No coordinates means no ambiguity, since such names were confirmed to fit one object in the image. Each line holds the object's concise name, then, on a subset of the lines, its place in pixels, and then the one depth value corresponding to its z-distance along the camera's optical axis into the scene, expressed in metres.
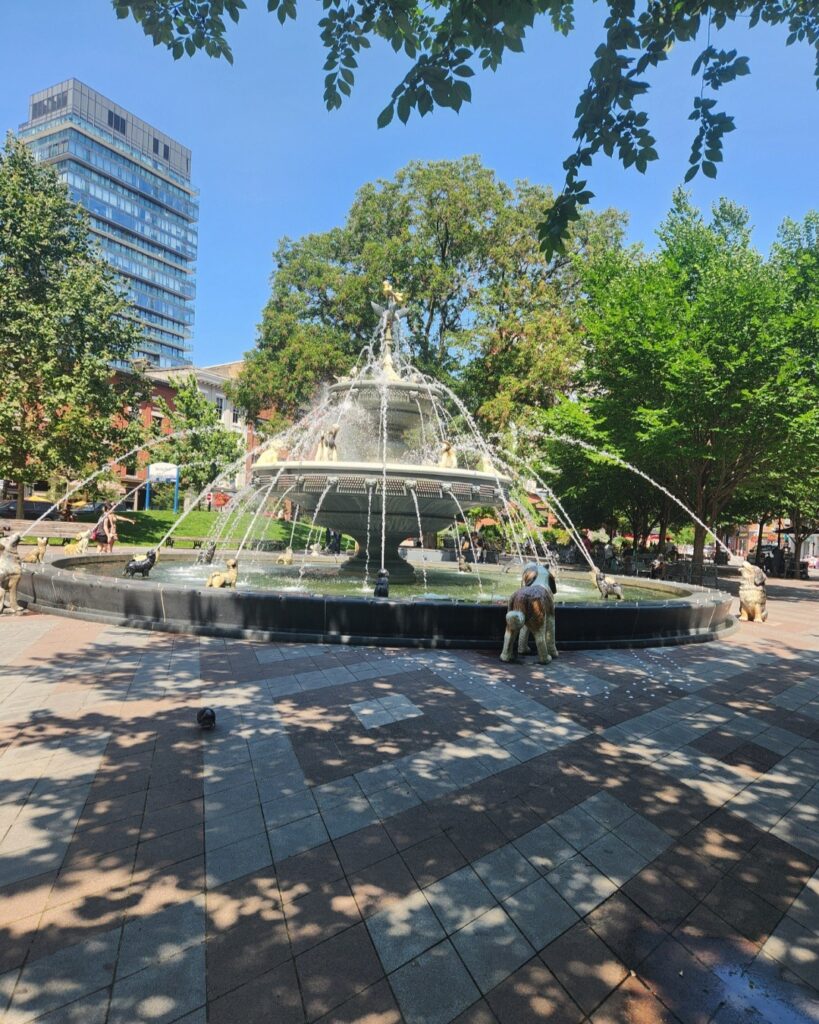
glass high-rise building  107.12
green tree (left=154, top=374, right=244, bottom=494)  43.29
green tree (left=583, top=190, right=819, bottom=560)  19.08
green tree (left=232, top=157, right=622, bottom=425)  31.92
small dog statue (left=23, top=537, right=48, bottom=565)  14.56
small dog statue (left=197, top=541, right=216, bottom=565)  17.33
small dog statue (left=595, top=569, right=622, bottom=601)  12.99
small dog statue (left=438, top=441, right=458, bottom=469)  13.62
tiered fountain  8.73
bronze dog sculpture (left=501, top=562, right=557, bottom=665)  8.08
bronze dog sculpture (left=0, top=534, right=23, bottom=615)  10.12
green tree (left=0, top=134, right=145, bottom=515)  29.33
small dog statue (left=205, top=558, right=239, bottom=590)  10.55
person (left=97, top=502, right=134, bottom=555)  22.50
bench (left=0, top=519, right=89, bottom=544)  28.47
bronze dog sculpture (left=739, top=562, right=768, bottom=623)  13.61
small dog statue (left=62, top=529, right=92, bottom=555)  18.16
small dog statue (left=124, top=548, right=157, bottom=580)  12.08
